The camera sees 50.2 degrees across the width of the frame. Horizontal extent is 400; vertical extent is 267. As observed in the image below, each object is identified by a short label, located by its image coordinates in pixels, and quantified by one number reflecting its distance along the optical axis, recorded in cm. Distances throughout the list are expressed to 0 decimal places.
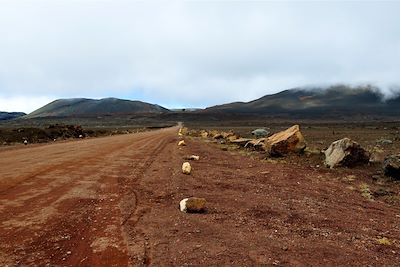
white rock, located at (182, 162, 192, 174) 1571
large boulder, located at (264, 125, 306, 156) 2164
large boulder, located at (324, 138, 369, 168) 1769
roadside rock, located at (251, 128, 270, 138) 4696
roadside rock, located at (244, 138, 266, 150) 2524
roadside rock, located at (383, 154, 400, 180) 1531
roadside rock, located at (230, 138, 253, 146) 2912
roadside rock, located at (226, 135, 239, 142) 3349
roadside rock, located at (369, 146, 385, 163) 1888
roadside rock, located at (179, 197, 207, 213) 970
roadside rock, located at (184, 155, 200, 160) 2050
